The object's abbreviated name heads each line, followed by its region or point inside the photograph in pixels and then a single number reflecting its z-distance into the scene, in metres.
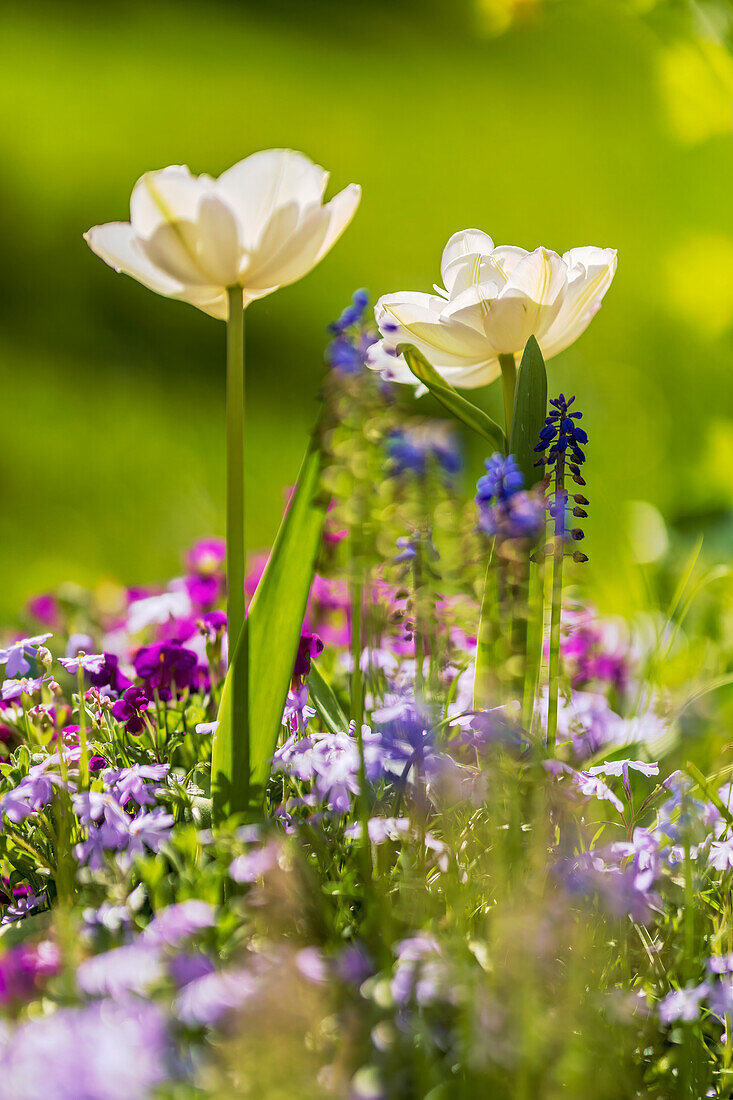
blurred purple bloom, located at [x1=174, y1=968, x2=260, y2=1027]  1.62
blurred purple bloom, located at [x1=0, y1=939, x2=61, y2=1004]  1.67
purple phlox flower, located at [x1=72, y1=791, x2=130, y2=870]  1.70
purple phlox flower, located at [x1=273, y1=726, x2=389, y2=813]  1.72
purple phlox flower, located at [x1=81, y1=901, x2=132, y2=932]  1.66
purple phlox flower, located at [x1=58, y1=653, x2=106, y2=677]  1.79
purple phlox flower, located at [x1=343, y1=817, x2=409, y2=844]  1.71
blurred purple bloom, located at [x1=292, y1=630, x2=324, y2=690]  1.81
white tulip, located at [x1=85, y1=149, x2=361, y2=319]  1.72
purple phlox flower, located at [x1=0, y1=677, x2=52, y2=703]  1.79
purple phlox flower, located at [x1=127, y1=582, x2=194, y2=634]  1.94
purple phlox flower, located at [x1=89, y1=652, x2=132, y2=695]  1.84
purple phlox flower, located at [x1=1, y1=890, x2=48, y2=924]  1.75
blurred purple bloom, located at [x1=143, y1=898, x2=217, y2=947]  1.65
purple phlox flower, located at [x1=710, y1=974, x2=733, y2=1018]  1.69
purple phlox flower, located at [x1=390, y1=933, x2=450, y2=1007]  1.64
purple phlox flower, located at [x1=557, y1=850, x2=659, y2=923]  1.69
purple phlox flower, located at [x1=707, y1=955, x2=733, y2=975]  1.70
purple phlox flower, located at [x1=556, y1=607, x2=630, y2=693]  1.95
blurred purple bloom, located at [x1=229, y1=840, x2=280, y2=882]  1.65
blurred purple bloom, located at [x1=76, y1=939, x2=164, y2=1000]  1.63
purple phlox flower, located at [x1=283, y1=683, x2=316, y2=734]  1.79
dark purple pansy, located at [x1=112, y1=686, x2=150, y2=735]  1.81
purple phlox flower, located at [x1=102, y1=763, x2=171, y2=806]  1.73
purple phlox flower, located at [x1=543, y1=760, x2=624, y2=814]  1.75
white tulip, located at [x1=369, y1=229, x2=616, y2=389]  1.75
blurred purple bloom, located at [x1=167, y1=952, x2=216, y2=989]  1.64
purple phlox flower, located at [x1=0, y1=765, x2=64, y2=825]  1.72
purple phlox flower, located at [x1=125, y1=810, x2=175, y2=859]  1.71
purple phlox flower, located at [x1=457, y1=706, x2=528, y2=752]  1.69
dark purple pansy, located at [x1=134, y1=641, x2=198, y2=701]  1.83
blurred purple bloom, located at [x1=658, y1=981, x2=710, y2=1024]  1.68
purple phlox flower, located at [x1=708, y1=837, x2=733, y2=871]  1.73
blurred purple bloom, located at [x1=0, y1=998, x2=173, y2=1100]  1.58
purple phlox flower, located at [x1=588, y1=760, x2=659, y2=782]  1.75
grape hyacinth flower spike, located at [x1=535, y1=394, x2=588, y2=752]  1.73
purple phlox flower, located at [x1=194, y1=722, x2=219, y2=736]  1.77
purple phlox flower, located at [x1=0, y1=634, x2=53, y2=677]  1.80
